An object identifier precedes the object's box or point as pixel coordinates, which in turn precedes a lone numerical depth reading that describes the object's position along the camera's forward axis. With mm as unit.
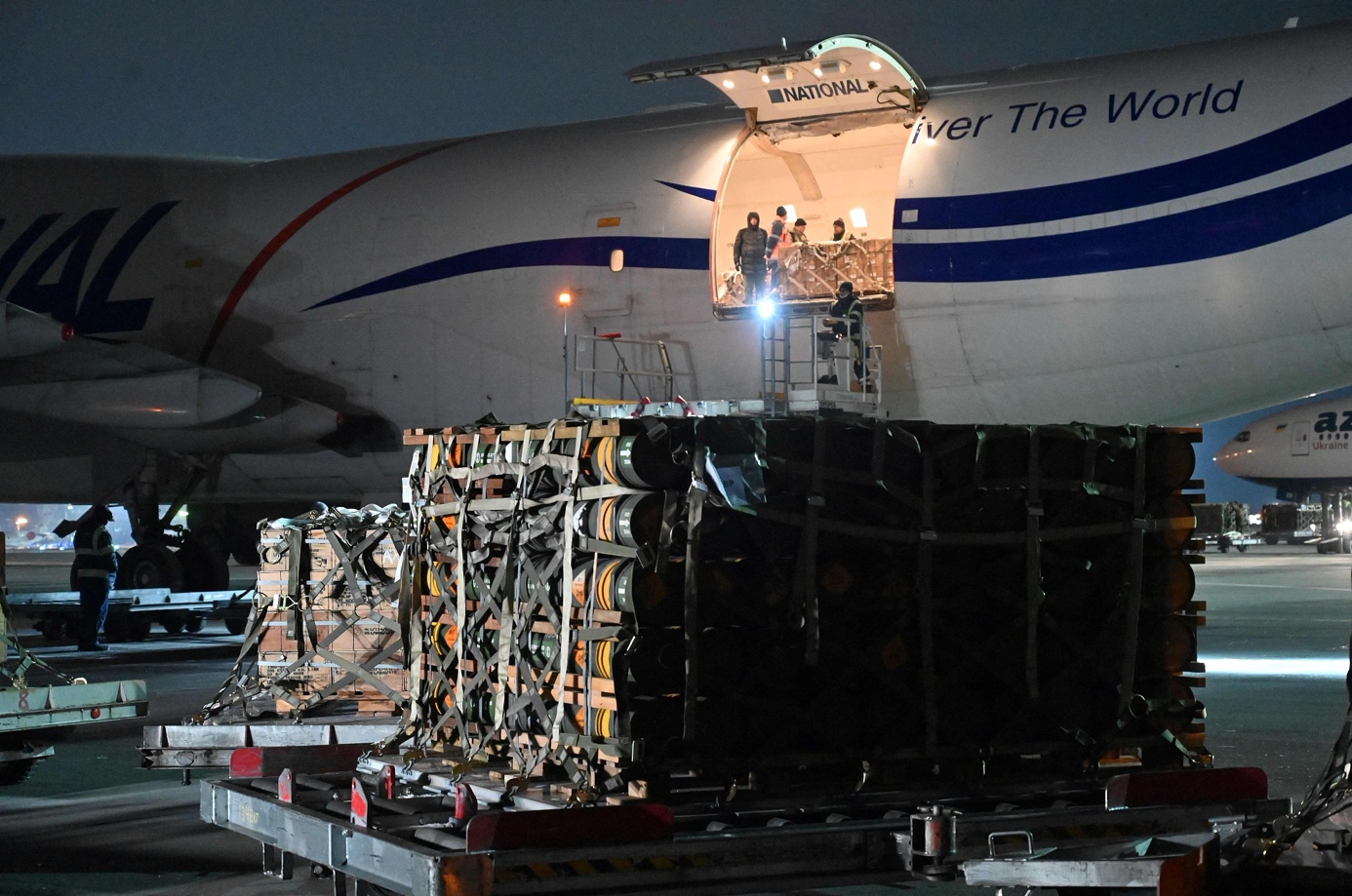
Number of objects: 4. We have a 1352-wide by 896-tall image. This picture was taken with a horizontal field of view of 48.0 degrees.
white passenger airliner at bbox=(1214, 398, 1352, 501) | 54094
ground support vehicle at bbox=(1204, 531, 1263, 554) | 55350
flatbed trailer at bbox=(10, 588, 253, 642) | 19047
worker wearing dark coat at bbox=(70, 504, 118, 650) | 17688
